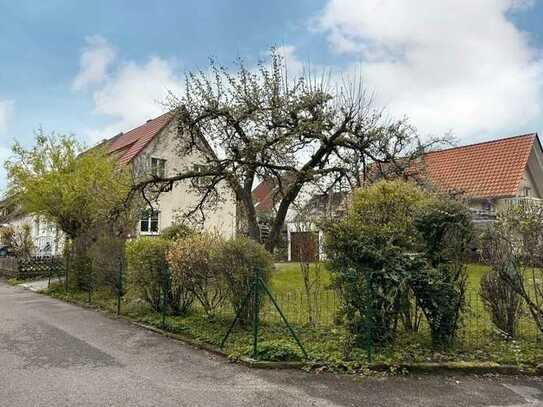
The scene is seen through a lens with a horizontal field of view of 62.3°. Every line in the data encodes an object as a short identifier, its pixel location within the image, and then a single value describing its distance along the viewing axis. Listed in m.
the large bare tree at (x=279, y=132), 13.34
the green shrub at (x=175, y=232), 11.24
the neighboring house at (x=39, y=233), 18.75
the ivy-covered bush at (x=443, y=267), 6.68
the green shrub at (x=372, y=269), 6.68
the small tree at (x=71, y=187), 14.43
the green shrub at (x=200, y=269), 8.25
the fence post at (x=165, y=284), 9.36
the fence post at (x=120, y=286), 10.66
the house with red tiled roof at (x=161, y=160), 23.69
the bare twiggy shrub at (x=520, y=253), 6.77
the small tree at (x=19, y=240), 20.97
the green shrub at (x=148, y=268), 9.47
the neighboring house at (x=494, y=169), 21.03
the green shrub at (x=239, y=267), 7.88
